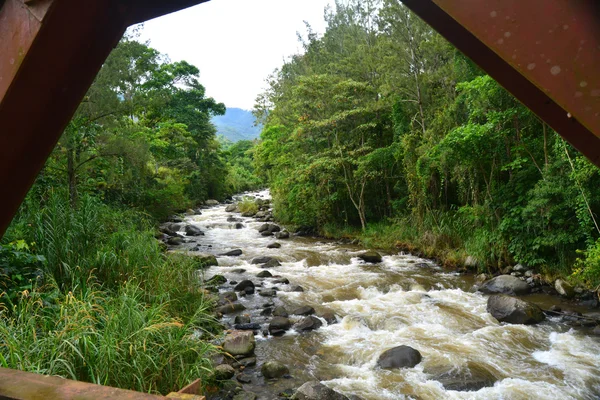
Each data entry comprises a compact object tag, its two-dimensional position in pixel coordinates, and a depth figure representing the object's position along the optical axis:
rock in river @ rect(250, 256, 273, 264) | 11.57
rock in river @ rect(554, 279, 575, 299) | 7.64
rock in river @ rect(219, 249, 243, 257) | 12.70
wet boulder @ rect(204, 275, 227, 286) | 9.06
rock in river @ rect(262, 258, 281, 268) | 11.16
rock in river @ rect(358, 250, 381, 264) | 11.33
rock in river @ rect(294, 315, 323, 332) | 6.67
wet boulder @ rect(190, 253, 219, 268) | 10.85
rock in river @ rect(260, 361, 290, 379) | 5.06
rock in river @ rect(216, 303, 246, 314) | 7.49
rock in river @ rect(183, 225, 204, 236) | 16.61
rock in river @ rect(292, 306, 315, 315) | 7.32
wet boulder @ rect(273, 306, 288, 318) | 7.24
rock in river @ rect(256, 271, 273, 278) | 9.97
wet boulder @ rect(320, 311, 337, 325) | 6.95
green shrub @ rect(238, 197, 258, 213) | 23.69
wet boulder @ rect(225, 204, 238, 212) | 24.83
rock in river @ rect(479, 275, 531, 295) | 8.04
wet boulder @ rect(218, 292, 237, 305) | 7.93
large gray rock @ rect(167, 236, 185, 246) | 14.28
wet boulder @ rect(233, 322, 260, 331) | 6.69
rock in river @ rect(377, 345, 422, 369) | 5.26
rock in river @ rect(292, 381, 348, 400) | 4.35
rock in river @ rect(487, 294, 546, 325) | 6.62
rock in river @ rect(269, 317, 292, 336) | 6.56
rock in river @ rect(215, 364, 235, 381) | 4.74
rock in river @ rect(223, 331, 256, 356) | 5.61
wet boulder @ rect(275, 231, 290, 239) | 16.14
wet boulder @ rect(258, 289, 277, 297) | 8.52
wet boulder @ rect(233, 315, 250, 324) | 6.91
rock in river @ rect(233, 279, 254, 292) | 8.87
